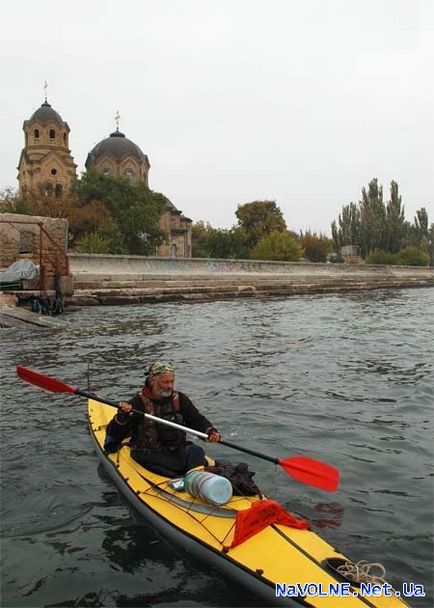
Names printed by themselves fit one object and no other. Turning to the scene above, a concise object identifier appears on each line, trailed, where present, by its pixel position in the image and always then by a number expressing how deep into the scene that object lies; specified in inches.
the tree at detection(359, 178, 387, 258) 2657.5
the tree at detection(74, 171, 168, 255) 1685.5
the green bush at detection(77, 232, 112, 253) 1290.6
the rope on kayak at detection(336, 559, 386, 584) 132.3
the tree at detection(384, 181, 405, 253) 2645.2
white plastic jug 164.7
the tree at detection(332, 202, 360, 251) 2741.1
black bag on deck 173.8
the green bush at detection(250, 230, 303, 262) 1683.1
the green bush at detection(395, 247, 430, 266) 2313.0
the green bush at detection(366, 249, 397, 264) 2220.7
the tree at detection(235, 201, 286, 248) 2203.5
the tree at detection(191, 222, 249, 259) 2039.9
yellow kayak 127.6
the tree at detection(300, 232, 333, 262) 2491.4
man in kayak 197.6
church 2054.6
